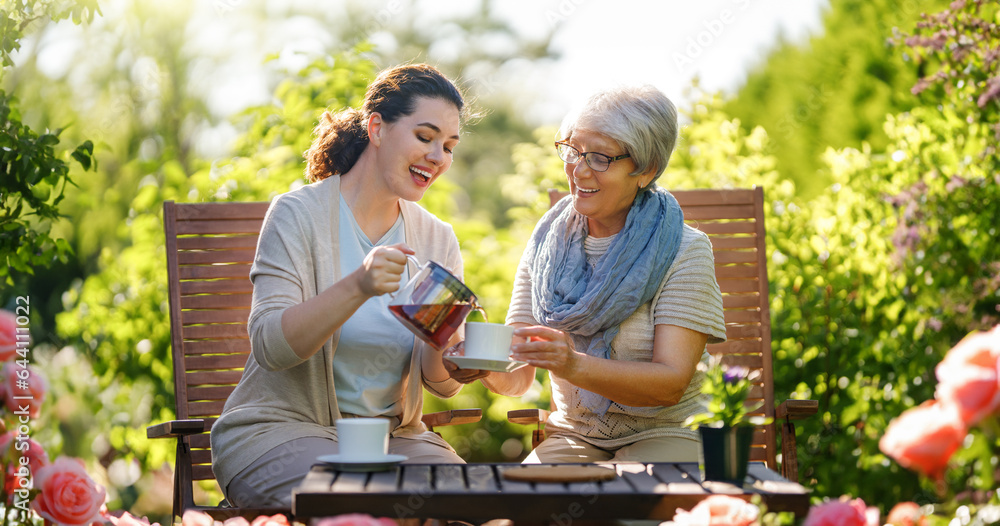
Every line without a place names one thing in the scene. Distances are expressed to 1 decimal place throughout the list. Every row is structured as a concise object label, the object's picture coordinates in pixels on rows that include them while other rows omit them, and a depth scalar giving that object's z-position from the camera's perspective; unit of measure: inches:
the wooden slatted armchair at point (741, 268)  216.6
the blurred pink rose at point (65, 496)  169.7
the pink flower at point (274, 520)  167.8
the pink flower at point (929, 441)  157.4
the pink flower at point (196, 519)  170.8
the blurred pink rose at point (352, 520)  160.5
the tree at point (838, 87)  355.2
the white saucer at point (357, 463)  172.6
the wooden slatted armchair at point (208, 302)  210.2
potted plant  171.4
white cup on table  174.3
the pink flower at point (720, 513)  162.4
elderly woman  192.9
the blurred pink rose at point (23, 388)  168.2
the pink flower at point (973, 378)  157.4
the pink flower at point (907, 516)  163.7
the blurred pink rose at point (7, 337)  166.4
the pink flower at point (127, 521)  172.7
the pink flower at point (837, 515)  162.6
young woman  187.8
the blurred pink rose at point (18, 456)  168.3
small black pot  171.3
